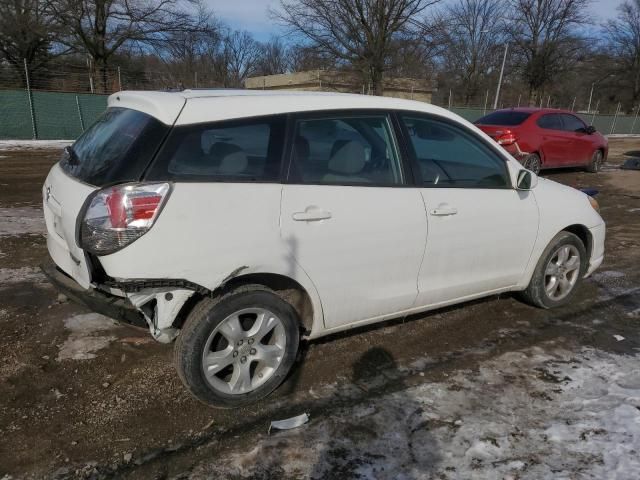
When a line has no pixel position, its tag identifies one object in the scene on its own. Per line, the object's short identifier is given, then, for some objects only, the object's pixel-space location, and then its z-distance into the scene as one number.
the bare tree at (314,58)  22.61
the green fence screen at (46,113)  18.08
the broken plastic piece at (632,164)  15.84
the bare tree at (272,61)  70.88
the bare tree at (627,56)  56.72
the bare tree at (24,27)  28.73
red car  11.19
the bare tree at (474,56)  53.09
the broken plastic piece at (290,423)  2.74
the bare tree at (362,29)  21.27
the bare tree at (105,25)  28.61
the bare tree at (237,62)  62.98
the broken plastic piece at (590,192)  4.91
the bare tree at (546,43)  44.66
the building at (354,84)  22.91
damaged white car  2.56
